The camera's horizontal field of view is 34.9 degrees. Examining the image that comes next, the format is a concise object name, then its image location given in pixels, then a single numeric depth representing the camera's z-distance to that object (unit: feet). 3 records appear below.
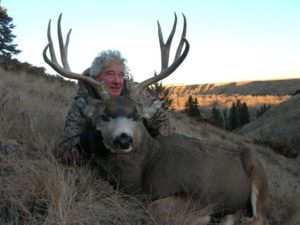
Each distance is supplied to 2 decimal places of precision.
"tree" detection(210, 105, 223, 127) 144.75
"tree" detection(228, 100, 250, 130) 155.12
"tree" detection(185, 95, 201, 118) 121.39
